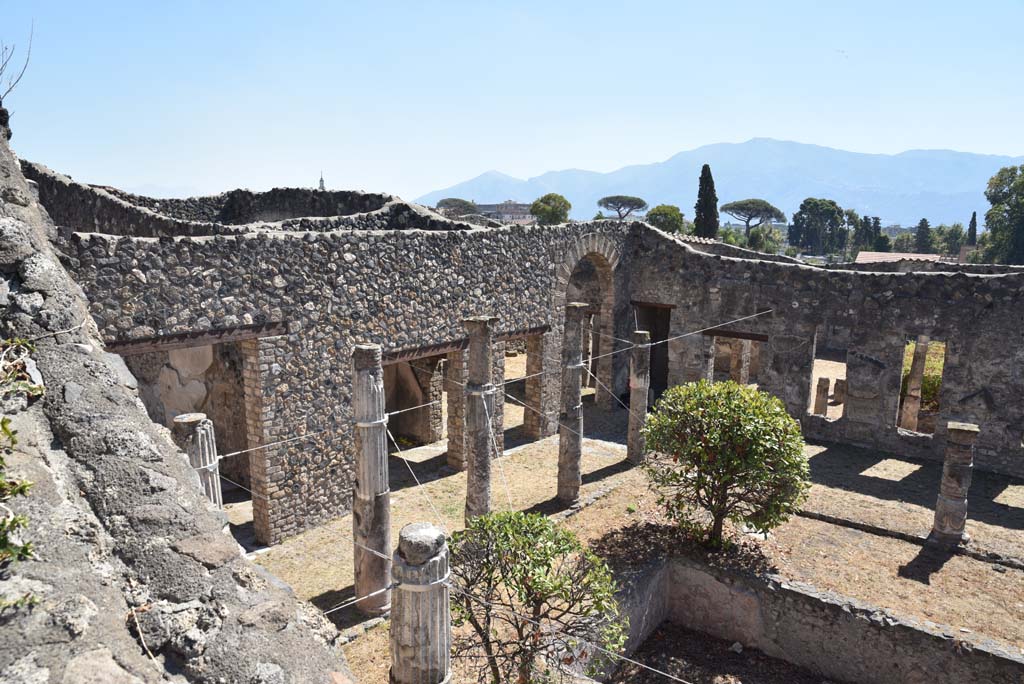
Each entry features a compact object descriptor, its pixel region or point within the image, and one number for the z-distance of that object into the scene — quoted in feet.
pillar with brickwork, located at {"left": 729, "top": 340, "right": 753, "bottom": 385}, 63.26
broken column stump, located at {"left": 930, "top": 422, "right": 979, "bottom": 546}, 31.91
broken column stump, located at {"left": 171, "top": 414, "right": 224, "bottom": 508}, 19.62
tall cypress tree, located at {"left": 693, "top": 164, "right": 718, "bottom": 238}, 151.23
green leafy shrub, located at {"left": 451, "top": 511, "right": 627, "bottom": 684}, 19.80
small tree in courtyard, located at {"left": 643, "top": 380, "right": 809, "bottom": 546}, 28.89
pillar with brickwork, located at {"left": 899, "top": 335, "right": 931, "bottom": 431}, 51.98
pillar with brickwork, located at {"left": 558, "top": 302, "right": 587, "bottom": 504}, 36.45
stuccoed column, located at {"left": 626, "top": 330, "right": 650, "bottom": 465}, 42.96
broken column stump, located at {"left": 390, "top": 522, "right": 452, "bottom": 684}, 14.20
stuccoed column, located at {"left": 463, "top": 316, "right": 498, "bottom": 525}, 28.55
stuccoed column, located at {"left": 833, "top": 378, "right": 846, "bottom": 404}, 60.64
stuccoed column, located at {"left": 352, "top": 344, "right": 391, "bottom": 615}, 24.57
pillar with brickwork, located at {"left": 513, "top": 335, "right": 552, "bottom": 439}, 49.01
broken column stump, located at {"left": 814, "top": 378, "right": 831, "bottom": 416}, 57.06
